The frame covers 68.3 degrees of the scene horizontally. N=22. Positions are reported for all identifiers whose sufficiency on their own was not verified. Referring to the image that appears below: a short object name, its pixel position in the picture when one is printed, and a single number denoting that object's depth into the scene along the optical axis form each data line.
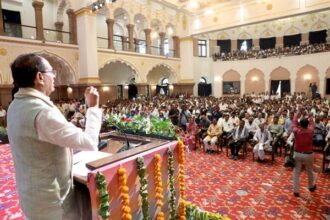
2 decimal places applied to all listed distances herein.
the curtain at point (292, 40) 21.97
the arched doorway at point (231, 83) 22.05
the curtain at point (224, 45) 24.28
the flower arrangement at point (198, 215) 3.16
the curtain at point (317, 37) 20.86
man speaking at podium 1.42
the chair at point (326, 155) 5.07
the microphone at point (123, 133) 2.58
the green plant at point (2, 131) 8.86
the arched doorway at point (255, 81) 21.44
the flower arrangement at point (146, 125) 2.77
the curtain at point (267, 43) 23.00
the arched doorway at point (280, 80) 20.17
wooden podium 1.82
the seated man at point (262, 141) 6.04
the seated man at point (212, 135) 7.12
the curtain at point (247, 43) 23.91
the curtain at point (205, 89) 23.68
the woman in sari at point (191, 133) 7.59
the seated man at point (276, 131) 6.26
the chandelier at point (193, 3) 11.74
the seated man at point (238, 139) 6.50
